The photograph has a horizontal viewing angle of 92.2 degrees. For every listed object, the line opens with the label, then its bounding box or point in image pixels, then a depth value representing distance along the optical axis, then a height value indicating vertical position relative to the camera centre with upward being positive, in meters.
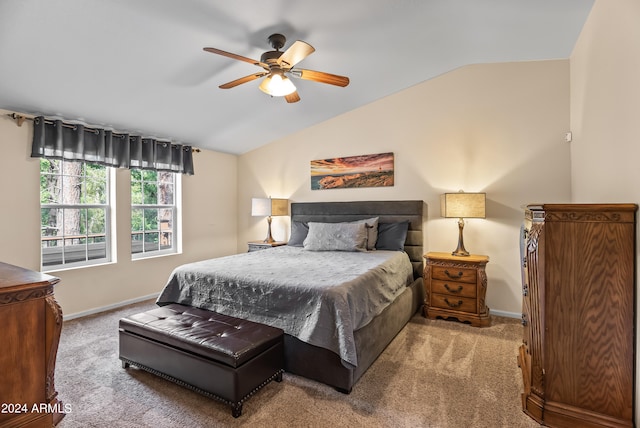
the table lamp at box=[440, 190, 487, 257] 3.28 +0.05
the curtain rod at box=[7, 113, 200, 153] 2.99 +0.92
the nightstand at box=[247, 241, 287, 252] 4.65 -0.53
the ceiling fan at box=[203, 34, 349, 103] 2.31 +1.13
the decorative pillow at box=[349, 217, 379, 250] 3.77 -0.27
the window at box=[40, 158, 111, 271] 3.38 -0.02
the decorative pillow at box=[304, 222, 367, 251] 3.67 -0.34
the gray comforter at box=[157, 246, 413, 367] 2.01 -0.62
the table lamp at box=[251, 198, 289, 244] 4.68 +0.05
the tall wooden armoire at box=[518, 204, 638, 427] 1.58 -0.57
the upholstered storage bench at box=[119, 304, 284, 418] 1.83 -0.91
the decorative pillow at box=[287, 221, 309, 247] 4.38 -0.33
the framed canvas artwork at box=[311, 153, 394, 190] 4.16 +0.55
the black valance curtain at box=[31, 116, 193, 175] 3.15 +0.75
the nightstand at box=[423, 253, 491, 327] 3.19 -0.84
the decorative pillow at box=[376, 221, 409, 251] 3.75 -0.32
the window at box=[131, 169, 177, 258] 4.24 -0.03
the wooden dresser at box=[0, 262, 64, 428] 1.38 -0.65
